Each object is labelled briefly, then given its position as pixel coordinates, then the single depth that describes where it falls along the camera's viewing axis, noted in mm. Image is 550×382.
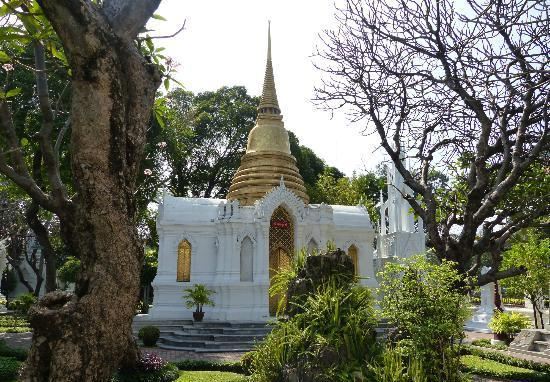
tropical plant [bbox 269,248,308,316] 7676
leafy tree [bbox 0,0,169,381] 3980
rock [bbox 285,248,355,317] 7246
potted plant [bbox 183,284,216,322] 17359
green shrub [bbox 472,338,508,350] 14641
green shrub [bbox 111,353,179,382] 7945
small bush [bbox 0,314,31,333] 17511
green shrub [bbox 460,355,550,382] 9732
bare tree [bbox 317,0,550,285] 6957
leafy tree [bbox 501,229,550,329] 15930
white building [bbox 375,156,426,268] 22359
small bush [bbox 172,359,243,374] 10883
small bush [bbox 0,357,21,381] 8570
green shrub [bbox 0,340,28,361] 10998
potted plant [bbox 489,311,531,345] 15523
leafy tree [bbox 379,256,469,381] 5824
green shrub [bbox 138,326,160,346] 14844
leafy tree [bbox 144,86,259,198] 33906
